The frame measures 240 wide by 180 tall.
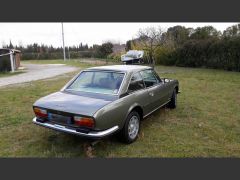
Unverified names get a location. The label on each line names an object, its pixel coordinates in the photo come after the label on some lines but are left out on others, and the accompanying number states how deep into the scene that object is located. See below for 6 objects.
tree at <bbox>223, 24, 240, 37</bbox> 27.12
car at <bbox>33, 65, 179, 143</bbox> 3.82
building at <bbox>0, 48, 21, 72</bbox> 20.27
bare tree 23.75
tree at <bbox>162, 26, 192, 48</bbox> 24.57
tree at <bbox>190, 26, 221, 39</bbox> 29.17
